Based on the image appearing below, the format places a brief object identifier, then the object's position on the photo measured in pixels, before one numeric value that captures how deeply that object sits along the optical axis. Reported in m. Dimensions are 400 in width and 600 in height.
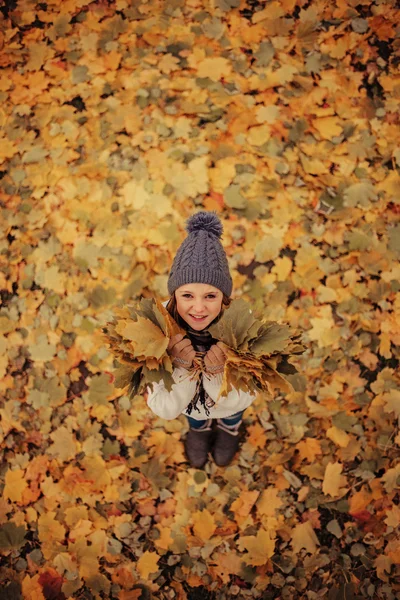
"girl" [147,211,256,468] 1.61
